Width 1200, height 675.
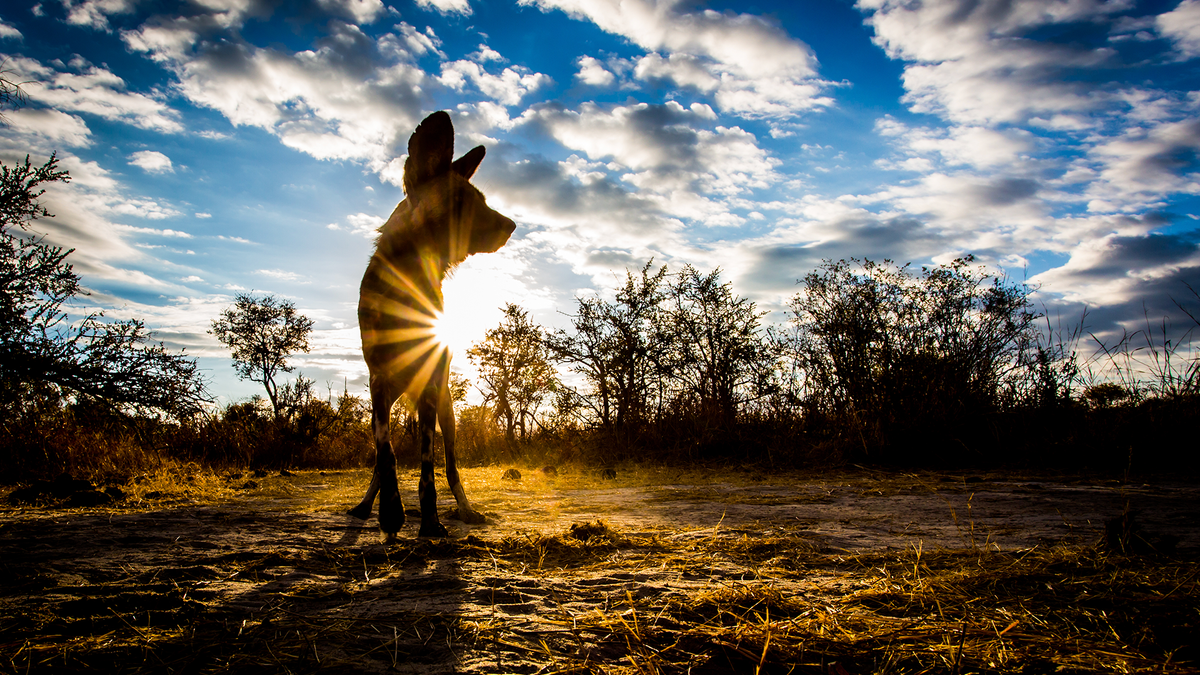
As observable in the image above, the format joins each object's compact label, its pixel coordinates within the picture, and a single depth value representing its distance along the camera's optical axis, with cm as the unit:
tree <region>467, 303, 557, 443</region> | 1836
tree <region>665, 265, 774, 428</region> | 1161
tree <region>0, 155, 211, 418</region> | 567
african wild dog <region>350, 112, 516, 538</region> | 318
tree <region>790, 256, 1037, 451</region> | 714
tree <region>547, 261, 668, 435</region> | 1132
